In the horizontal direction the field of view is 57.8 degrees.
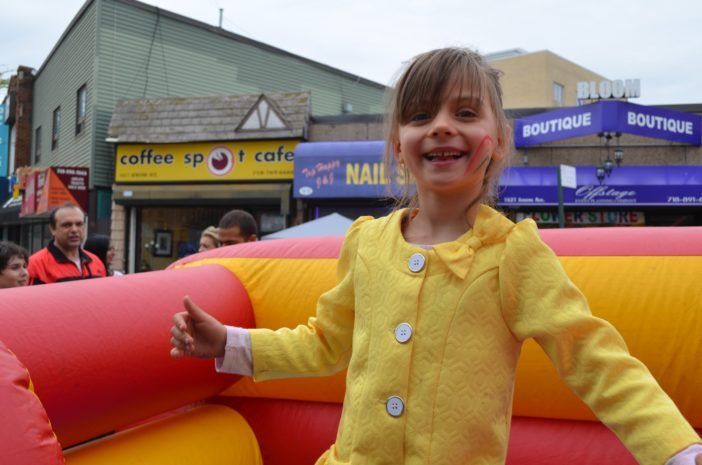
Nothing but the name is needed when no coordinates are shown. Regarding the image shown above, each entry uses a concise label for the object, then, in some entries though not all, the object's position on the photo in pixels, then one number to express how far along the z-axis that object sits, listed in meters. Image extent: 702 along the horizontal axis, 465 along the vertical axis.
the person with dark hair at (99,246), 5.41
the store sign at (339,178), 10.45
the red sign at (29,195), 14.39
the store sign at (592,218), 10.22
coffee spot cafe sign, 11.22
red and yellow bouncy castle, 1.78
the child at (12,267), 3.62
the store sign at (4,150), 20.09
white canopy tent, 7.14
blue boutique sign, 9.22
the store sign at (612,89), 10.96
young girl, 1.16
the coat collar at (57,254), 4.22
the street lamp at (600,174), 9.69
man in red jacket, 4.15
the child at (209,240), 5.36
